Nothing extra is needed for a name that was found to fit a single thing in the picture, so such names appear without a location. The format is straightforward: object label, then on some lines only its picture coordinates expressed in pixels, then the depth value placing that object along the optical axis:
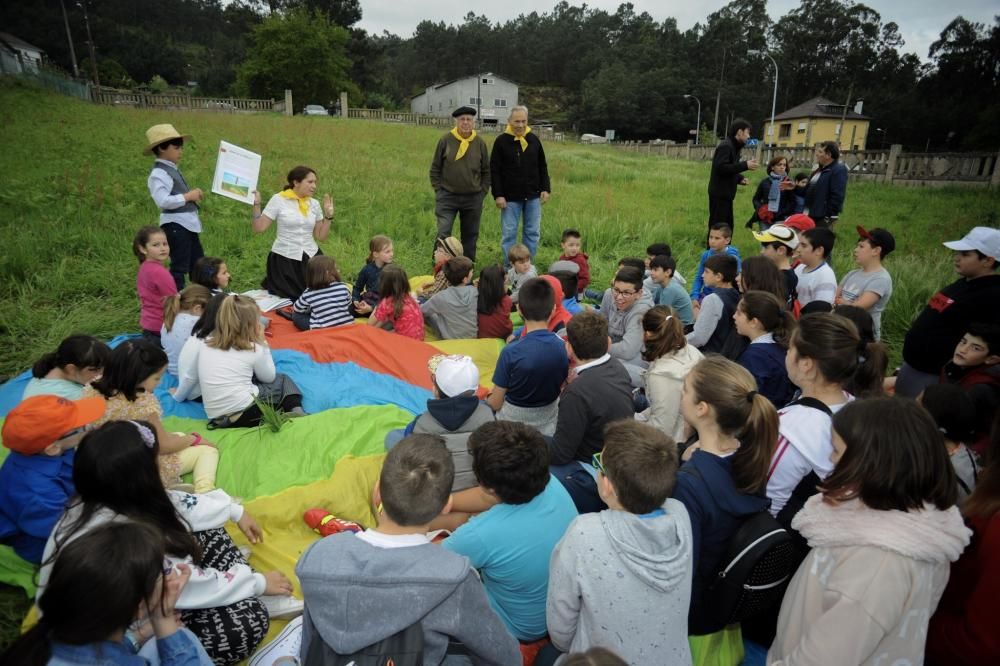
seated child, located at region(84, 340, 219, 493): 3.18
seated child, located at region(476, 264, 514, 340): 5.61
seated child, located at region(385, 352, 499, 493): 3.14
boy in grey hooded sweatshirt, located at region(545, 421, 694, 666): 1.92
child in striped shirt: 5.52
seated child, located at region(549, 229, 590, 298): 6.89
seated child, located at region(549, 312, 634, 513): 3.02
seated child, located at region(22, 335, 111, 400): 3.38
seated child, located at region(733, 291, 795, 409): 3.62
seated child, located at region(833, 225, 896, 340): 4.78
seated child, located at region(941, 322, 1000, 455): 3.19
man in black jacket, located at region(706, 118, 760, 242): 7.34
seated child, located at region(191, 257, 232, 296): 5.29
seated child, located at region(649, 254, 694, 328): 5.47
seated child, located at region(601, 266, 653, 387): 4.92
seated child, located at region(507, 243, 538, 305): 6.63
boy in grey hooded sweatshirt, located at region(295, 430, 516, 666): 1.71
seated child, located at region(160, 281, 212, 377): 4.60
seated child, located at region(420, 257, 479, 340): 5.66
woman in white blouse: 6.14
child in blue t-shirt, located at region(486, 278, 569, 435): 3.50
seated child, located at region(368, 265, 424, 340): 5.32
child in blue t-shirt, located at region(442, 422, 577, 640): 2.25
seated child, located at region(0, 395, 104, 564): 2.47
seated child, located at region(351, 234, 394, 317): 6.12
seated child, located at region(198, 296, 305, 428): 3.92
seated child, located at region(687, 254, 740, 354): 4.67
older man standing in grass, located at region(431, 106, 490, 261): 7.18
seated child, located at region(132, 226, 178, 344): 5.00
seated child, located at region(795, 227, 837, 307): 5.07
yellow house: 48.81
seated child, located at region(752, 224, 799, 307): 5.34
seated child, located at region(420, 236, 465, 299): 6.70
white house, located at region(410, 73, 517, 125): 68.94
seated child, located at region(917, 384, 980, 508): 2.57
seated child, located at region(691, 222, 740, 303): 6.02
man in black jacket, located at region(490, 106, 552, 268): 7.42
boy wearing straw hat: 5.55
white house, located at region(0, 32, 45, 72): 46.86
